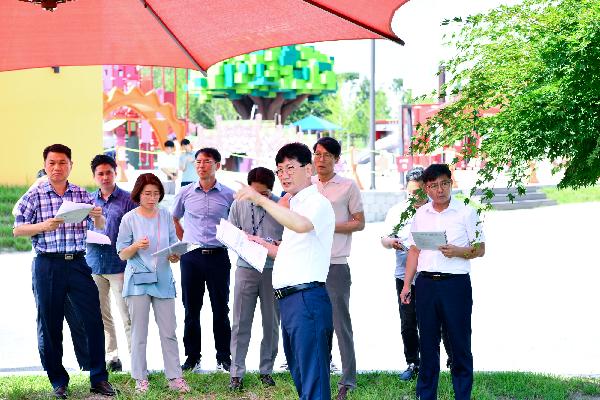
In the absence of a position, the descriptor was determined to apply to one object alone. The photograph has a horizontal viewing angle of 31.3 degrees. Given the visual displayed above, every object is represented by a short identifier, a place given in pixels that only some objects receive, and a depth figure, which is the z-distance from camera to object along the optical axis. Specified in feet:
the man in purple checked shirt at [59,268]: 24.13
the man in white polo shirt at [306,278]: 19.03
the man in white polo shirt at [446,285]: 22.44
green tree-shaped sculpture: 154.30
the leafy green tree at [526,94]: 19.29
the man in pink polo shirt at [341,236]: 24.91
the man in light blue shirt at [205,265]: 28.25
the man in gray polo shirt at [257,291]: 26.11
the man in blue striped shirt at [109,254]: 27.63
